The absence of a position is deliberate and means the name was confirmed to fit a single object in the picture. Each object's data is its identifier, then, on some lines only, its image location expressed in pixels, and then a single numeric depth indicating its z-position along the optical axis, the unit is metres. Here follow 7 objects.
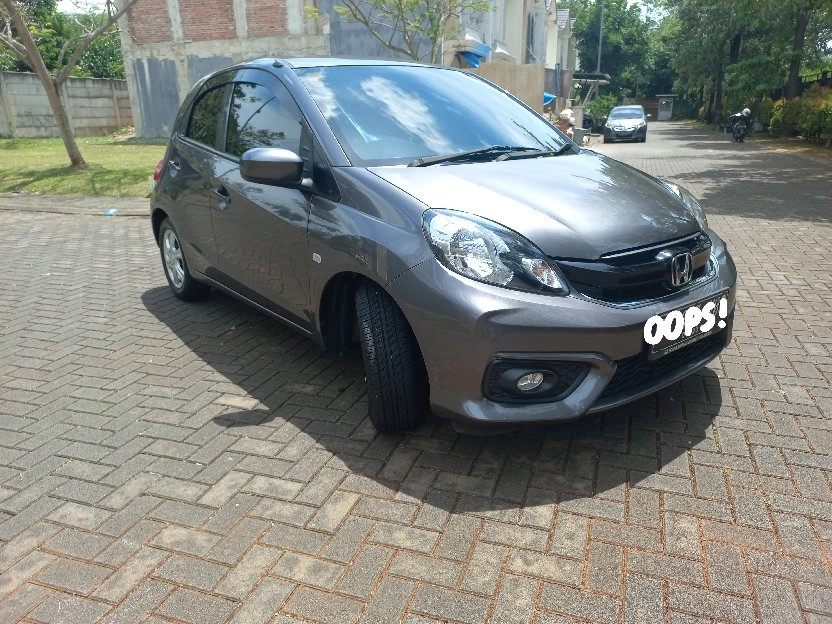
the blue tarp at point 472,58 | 22.41
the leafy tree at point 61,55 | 12.49
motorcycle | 23.48
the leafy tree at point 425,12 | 14.43
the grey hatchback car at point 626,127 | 26.62
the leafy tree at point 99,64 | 34.59
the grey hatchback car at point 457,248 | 2.57
